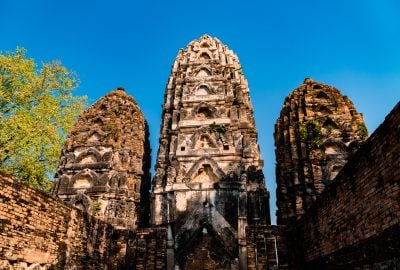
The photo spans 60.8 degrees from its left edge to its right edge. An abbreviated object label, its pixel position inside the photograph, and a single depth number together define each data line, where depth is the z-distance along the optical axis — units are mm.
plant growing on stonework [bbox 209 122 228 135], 19703
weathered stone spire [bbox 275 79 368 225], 16000
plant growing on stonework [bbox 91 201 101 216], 19125
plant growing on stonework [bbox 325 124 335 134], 17309
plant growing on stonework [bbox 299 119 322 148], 16916
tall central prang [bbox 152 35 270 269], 14781
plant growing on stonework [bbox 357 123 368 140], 17016
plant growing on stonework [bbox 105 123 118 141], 22438
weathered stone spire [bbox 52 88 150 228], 19766
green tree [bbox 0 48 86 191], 15469
